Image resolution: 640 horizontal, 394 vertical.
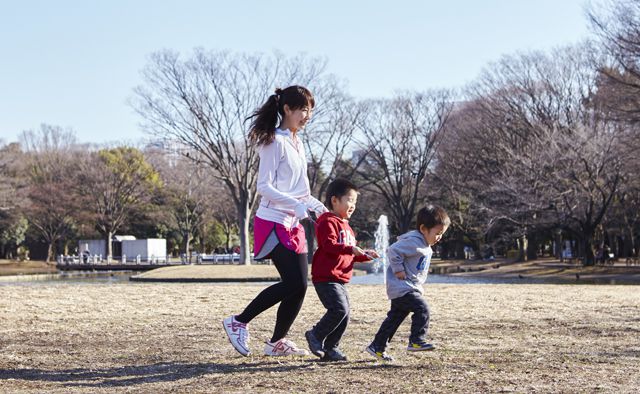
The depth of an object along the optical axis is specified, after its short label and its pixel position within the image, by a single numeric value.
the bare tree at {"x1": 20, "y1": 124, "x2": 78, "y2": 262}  45.03
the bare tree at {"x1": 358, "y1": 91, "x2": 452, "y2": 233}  36.88
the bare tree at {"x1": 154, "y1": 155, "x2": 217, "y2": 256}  47.49
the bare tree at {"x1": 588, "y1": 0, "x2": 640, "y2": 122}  22.88
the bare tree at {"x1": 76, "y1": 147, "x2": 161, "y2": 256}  44.81
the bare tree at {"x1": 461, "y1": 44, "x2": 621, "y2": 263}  29.45
